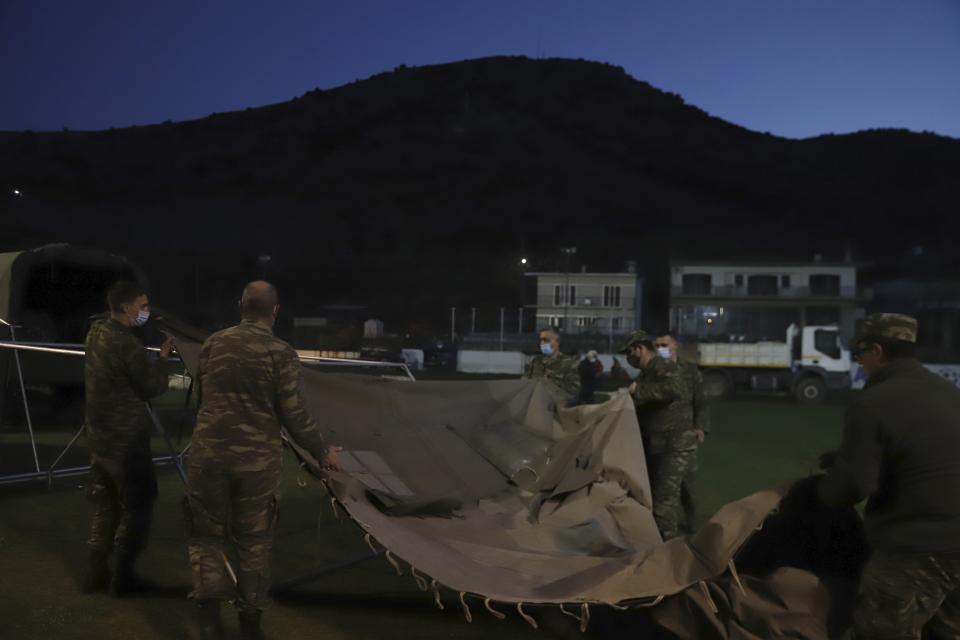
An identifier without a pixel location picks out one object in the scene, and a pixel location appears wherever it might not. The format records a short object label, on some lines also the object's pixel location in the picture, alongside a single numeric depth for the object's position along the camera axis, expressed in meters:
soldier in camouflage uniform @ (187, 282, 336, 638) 3.85
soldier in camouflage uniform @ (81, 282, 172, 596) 4.89
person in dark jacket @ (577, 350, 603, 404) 16.28
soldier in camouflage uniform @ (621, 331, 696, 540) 6.69
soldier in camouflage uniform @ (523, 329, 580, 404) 7.90
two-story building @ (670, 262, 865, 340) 50.78
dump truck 23.89
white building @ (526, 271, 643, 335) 56.03
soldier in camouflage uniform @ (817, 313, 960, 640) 2.88
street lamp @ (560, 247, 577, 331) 51.33
